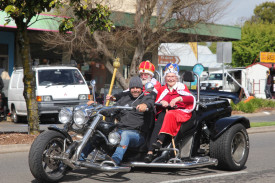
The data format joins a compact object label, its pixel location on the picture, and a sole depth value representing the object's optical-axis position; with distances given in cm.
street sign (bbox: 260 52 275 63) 3859
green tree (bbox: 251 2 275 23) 8594
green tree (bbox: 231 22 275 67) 6256
